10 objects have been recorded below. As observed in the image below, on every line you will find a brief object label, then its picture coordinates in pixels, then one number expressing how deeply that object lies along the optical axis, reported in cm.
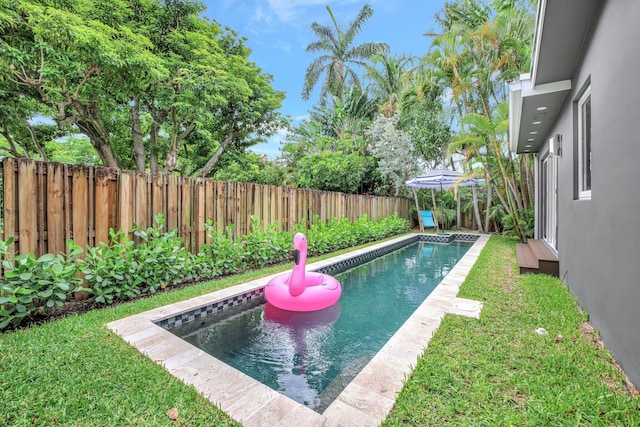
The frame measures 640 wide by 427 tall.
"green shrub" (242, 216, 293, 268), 611
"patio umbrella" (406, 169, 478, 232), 1205
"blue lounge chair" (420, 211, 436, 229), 1440
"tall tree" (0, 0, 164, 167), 679
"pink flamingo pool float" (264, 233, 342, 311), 396
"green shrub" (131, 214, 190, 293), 421
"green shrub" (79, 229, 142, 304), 370
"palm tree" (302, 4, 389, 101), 2048
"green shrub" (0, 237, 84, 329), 296
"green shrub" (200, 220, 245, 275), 537
